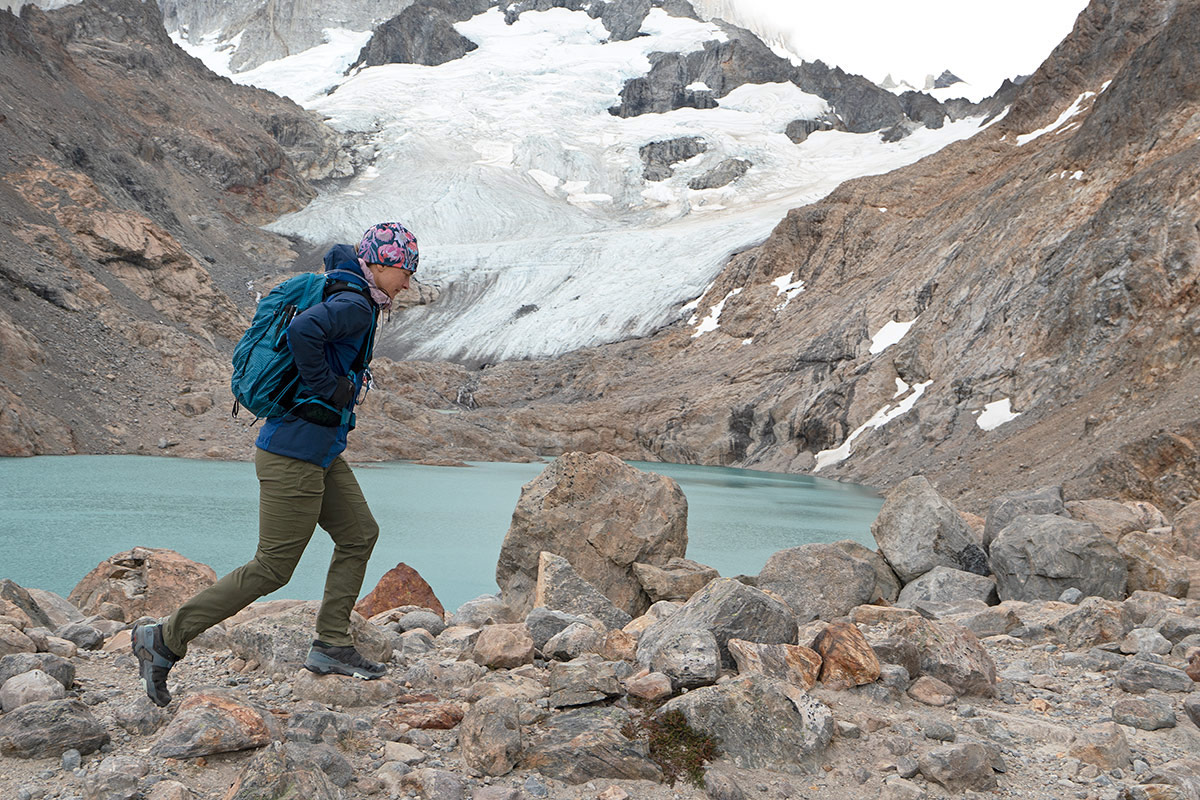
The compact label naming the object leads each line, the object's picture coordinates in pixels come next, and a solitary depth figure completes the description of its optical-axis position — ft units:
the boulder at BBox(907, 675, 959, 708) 11.90
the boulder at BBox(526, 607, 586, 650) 13.58
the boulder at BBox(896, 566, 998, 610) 22.74
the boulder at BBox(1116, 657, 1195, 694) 12.26
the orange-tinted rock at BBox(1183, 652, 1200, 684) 12.42
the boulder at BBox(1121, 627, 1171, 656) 13.98
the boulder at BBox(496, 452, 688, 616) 23.82
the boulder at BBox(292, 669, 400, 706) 10.77
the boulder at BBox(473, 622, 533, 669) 12.35
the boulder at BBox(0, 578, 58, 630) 14.85
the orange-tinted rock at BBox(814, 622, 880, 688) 11.88
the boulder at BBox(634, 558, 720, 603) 22.53
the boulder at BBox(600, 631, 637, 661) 12.71
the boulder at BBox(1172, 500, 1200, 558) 22.95
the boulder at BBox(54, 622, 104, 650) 13.02
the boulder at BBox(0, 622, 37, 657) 11.32
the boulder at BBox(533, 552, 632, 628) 18.08
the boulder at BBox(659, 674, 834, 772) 9.82
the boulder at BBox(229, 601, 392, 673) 11.81
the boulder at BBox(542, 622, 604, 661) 12.83
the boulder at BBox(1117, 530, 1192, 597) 20.62
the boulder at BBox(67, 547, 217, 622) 21.59
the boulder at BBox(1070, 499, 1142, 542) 24.73
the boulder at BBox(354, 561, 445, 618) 19.66
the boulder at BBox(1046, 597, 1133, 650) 15.37
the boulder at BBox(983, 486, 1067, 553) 26.66
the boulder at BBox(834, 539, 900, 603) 24.47
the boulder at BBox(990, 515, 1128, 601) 20.97
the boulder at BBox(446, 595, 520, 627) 18.98
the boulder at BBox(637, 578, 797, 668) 12.23
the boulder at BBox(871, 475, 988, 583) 24.68
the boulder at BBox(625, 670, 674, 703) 10.78
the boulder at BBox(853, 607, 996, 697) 12.41
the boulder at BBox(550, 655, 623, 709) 10.71
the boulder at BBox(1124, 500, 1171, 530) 25.86
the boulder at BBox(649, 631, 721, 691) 11.05
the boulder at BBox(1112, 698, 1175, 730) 11.09
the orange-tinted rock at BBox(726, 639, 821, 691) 11.59
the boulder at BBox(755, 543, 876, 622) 21.57
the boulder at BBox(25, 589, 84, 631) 16.87
